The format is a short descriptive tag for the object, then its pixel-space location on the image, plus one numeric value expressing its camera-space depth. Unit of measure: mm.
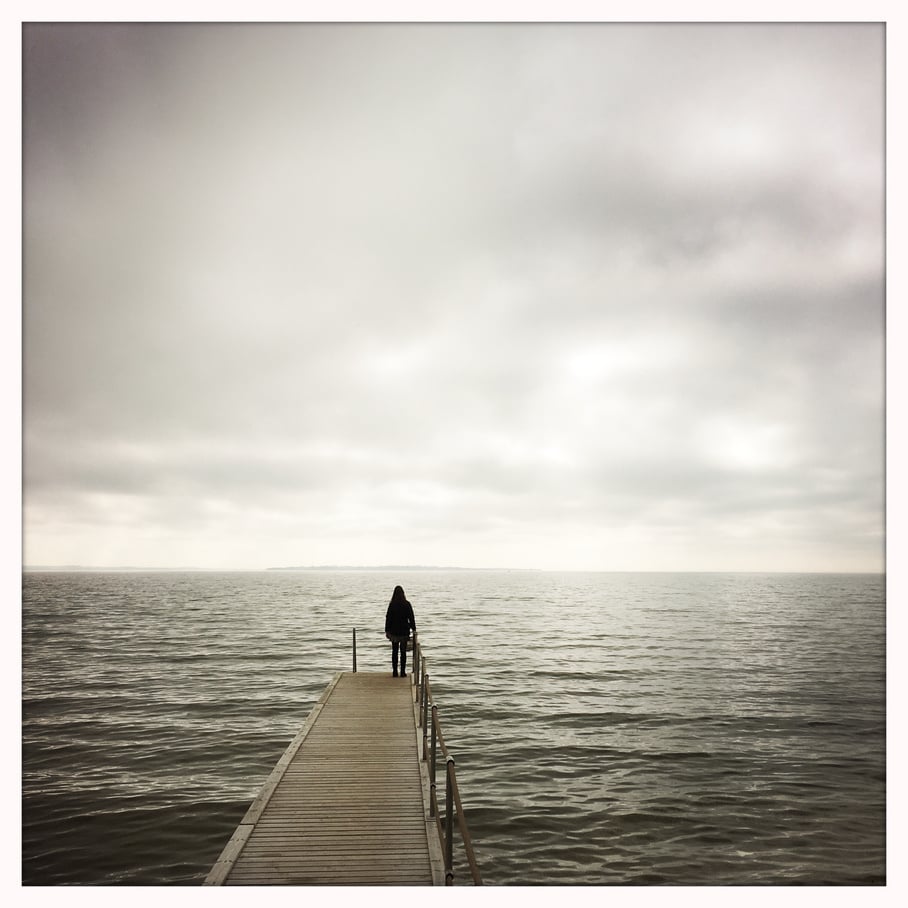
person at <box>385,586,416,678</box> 16266
